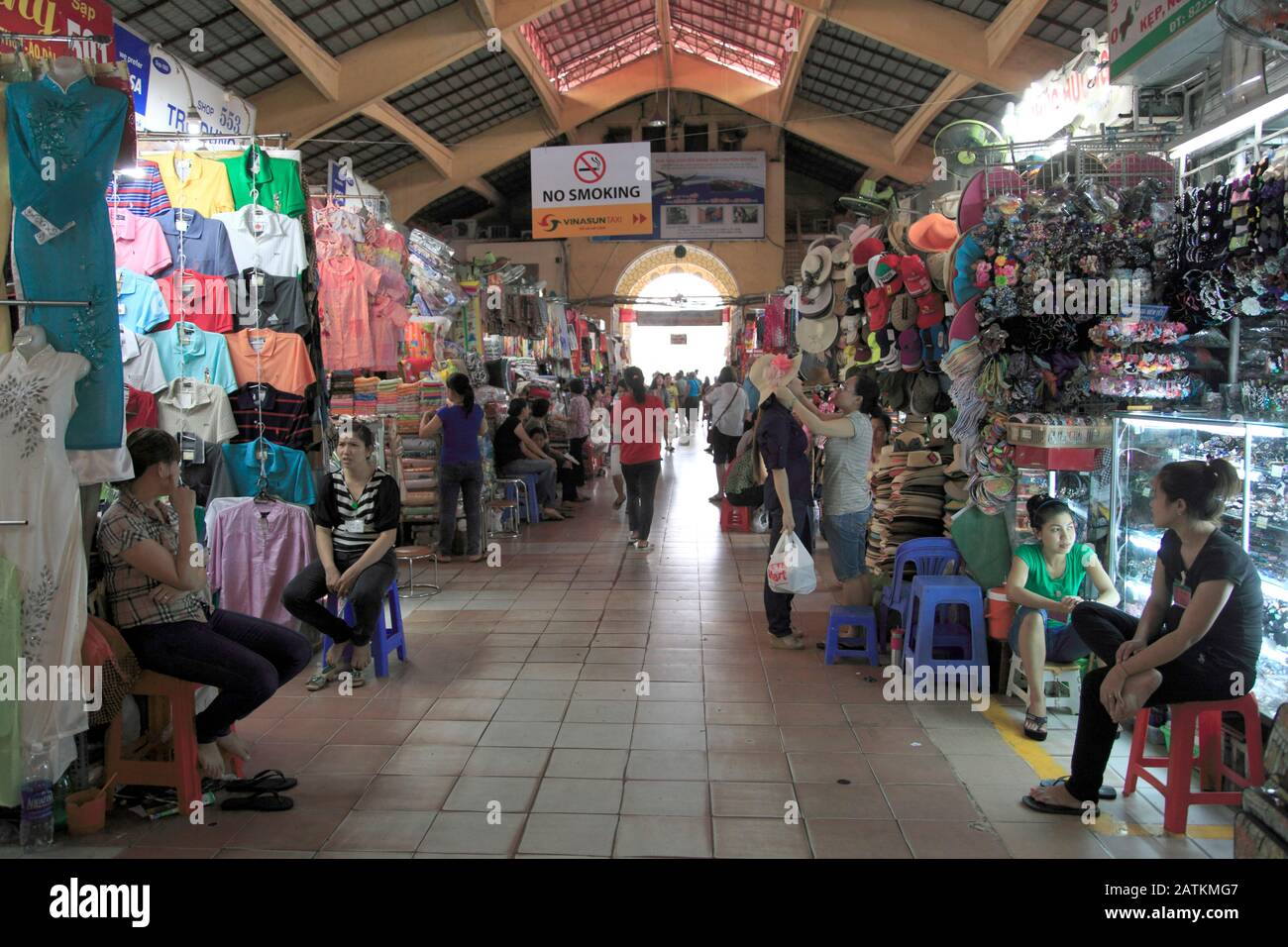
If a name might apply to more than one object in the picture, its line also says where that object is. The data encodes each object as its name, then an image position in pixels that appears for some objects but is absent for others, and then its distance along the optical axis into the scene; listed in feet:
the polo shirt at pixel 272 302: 15.06
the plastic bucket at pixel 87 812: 8.65
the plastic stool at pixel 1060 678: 11.64
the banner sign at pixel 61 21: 10.48
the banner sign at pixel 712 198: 53.52
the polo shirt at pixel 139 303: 13.94
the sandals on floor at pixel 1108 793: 9.25
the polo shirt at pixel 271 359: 14.94
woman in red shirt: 22.77
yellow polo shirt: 15.33
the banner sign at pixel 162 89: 19.77
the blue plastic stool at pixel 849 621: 13.84
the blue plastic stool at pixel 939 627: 12.28
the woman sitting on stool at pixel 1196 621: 8.13
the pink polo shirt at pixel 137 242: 14.44
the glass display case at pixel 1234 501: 9.50
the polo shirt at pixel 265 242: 15.08
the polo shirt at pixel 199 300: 14.80
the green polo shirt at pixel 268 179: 15.25
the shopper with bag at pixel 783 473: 14.11
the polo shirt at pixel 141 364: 13.94
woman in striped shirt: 12.87
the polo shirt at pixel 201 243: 14.90
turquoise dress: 8.72
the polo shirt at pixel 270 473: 15.02
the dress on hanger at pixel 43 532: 8.25
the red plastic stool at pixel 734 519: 26.40
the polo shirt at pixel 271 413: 15.06
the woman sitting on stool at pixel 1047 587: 11.05
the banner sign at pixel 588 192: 29.12
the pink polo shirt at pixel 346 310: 18.48
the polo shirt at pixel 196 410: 14.48
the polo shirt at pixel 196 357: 14.51
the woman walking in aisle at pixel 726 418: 26.32
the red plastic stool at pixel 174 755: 8.95
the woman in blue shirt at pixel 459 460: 21.98
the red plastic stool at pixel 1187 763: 8.45
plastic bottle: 8.33
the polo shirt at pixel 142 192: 14.67
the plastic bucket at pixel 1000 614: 11.85
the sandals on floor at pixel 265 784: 9.45
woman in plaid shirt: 8.88
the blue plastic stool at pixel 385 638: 13.43
